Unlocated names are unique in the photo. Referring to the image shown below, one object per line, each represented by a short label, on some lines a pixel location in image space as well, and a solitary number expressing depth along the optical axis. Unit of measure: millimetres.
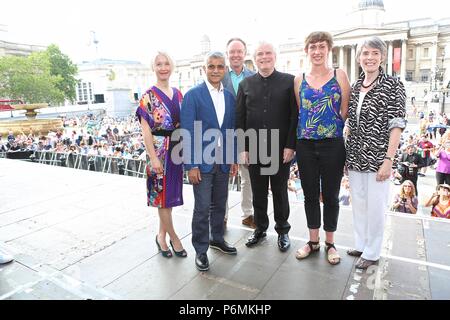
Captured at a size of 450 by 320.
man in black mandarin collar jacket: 3389
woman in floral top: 3174
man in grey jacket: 3865
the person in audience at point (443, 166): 7957
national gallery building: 57094
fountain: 23500
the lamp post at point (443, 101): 24844
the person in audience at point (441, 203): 5770
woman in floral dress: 3342
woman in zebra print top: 3004
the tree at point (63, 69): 61816
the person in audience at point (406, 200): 6051
